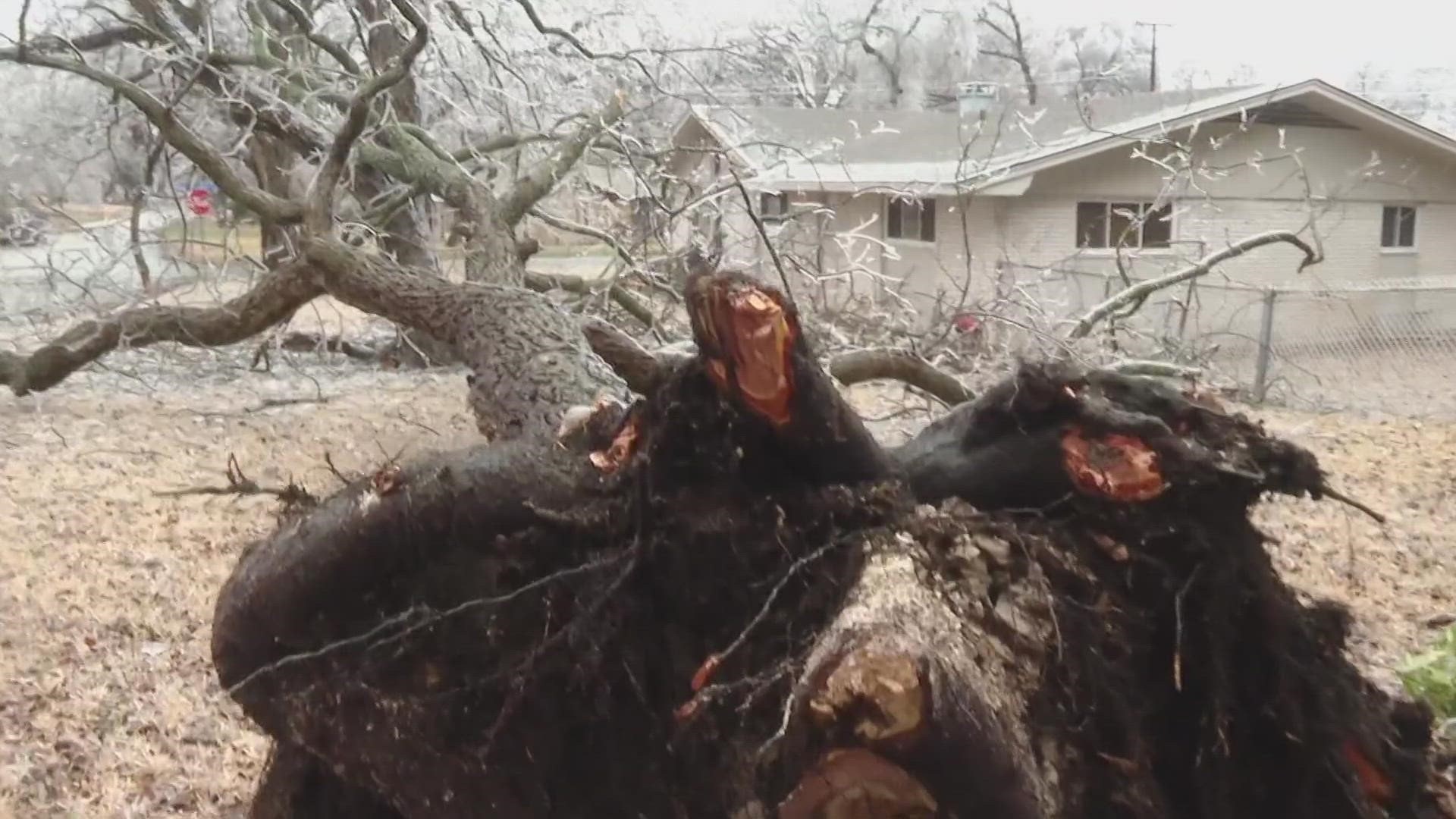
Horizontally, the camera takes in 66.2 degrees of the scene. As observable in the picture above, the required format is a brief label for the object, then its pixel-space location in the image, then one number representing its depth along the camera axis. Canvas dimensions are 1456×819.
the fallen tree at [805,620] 0.92
